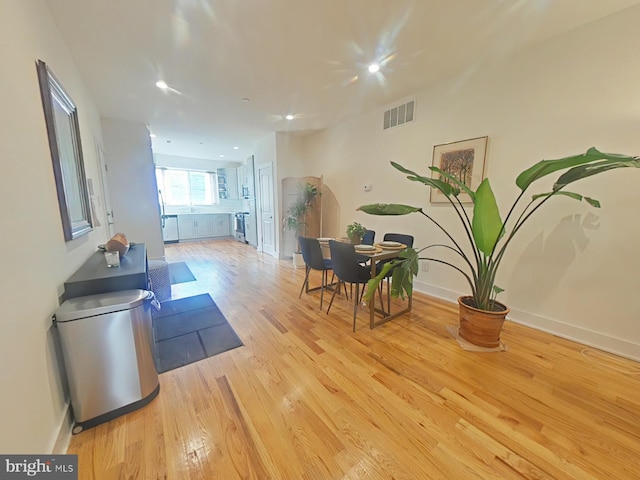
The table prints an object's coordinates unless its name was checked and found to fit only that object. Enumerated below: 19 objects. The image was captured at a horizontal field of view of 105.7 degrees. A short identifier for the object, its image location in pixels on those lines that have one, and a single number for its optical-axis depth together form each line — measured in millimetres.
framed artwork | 2834
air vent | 3439
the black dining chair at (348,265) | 2463
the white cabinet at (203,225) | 7723
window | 7832
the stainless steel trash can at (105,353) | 1355
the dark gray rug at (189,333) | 2105
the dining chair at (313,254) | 2979
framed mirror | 1562
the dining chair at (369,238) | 3473
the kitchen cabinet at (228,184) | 8078
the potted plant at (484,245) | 1715
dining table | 2475
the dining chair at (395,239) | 2847
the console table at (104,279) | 1564
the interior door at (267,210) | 5555
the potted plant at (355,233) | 2834
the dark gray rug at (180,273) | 4113
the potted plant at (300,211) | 4941
